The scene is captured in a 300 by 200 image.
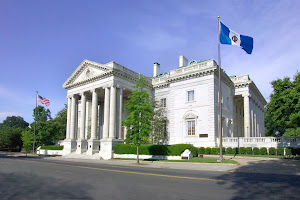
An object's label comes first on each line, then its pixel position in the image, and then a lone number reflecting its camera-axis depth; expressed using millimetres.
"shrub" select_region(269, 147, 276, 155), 26812
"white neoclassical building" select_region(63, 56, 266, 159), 33125
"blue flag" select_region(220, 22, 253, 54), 22938
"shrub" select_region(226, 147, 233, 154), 29877
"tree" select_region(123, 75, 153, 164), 26453
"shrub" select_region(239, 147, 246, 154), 28997
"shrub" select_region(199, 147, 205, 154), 30575
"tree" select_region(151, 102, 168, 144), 36625
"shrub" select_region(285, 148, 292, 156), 24744
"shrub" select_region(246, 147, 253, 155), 28578
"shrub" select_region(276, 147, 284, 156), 26191
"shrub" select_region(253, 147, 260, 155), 27867
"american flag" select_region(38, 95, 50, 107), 45625
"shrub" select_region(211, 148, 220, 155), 29642
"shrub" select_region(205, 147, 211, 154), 30219
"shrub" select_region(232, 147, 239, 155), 29362
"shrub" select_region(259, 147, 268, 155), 27438
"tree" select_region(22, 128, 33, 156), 49031
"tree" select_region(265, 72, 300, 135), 23289
